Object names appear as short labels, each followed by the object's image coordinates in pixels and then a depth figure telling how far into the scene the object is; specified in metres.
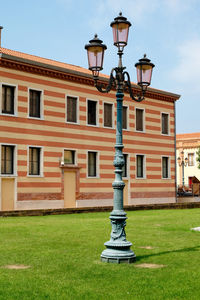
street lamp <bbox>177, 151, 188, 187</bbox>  65.14
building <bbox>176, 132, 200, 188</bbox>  66.75
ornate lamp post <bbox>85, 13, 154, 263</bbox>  9.19
